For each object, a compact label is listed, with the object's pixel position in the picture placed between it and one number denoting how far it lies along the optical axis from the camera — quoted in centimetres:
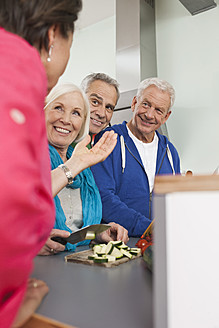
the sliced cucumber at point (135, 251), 98
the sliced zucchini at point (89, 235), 103
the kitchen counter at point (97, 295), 52
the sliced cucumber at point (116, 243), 101
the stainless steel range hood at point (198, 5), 284
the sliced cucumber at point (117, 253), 93
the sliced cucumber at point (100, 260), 87
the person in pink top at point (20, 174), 41
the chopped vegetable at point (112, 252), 89
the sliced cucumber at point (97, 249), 98
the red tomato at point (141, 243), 105
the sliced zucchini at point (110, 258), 89
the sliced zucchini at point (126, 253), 94
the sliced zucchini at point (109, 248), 96
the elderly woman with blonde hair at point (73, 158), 127
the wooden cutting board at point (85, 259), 86
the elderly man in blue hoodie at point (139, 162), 170
